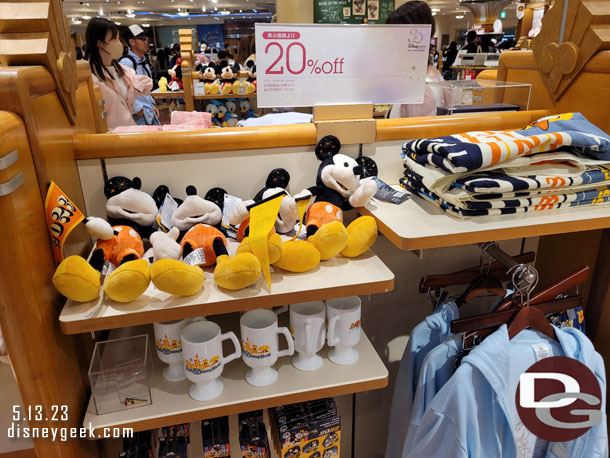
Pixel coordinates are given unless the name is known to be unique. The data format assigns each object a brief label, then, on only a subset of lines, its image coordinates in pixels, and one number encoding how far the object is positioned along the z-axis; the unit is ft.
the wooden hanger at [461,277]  3.89
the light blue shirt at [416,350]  3.85
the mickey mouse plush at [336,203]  3.04
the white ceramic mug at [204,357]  3.04
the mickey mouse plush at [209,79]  13.99
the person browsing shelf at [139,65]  9.75
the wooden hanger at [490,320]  3.40
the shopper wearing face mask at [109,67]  7.69
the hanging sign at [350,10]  14.82
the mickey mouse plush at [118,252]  2.64
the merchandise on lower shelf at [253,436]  3.69
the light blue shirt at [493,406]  3.19
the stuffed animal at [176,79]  15.11
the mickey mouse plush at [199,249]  2.66
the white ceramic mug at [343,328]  3.37
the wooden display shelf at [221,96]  14.11
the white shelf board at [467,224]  2.97
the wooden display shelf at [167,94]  14.70
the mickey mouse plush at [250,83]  13.91
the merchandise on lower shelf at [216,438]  3.67
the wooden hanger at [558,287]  3.64
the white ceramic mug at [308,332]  3.30
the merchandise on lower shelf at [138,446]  3.48
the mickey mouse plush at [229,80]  13.83
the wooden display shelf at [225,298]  2.65
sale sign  3.34
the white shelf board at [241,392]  3.05
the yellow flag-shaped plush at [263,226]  2.78
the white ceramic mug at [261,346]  3.18
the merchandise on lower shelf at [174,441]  3.57
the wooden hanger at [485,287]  3.87
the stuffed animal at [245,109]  15.03
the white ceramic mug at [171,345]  3.16
